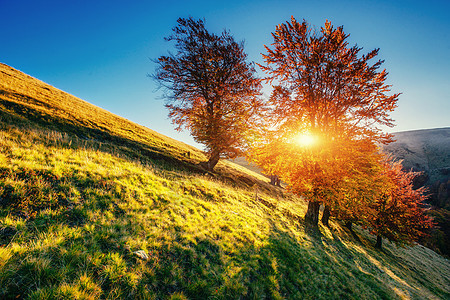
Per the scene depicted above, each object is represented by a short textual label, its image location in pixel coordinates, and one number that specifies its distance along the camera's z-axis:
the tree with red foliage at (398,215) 17.44
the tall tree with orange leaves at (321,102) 10.10
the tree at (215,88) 14.70
